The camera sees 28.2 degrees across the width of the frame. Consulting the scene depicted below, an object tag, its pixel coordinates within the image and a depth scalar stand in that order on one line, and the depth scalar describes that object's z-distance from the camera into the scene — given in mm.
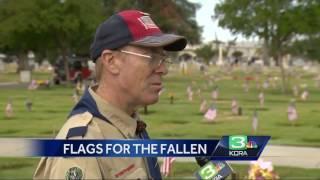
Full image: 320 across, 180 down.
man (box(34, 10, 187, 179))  1995
